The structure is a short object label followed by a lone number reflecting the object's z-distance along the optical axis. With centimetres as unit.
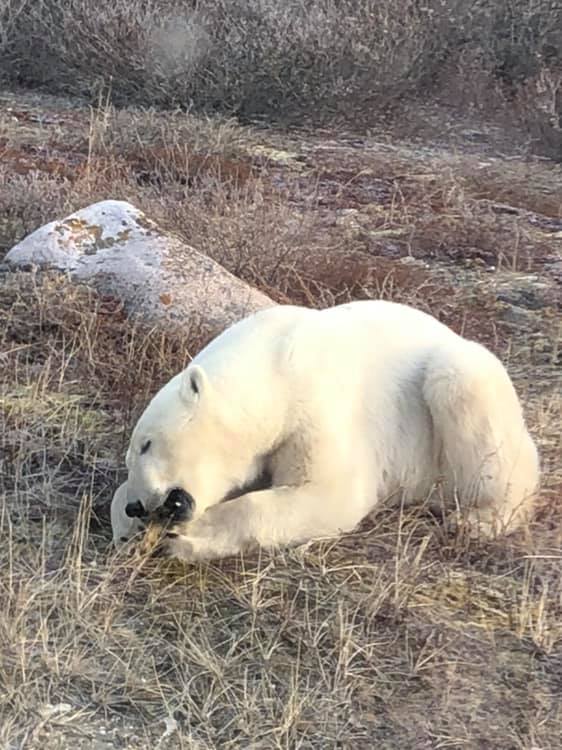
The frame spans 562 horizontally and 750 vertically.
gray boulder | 530
